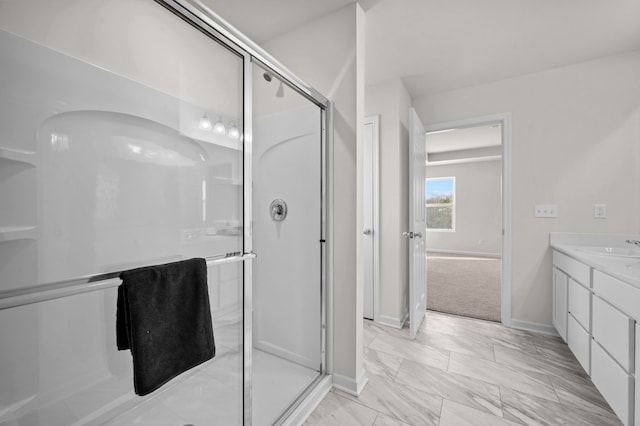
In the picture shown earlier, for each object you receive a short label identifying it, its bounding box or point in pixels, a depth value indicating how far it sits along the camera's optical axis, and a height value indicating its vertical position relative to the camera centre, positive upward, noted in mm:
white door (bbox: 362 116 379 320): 2771 -73
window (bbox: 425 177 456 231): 7324 +206
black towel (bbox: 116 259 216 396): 823 -373
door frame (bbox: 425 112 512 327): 2650 -56
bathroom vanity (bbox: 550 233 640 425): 1289 -601
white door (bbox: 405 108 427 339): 2359 -152
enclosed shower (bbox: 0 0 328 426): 1047 +105
